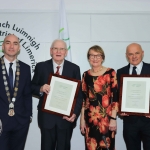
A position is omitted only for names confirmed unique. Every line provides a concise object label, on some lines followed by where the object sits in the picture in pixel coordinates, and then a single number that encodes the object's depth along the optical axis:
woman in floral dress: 2.44
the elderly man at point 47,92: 2.43
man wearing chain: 2.33
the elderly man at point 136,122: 2.48
